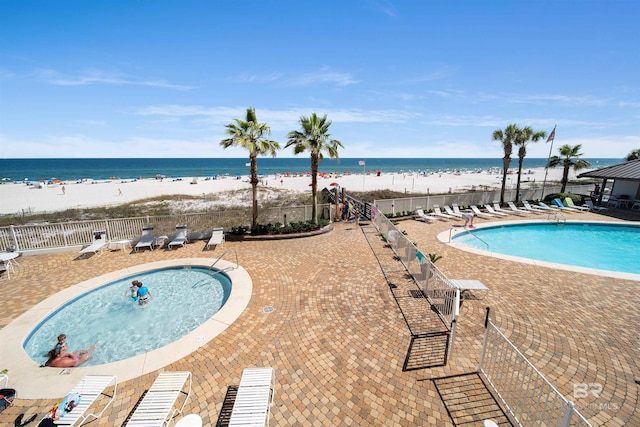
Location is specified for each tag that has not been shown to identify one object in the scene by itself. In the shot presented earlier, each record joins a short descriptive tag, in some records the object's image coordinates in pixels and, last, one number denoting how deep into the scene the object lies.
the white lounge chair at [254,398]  4.01
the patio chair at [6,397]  4.45
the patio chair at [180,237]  13.02
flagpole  21.70
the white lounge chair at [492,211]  20.58
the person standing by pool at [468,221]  16.28
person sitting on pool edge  5.82
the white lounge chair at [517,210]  21.11
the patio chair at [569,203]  22.98
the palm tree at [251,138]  13.30
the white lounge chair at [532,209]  21.50
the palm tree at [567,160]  25.45
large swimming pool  13.41
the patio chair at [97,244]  11.85
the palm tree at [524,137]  22.94
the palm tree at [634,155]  38.16
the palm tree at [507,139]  22.83
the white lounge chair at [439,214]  19.67
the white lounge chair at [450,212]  19.77
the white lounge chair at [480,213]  20.02
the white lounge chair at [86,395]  4.08
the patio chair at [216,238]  13.13
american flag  21.70
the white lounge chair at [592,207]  22.45
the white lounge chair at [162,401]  4.06
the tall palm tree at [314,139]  14.76
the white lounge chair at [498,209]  21.00
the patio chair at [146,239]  12.51
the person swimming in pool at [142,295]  8.55
